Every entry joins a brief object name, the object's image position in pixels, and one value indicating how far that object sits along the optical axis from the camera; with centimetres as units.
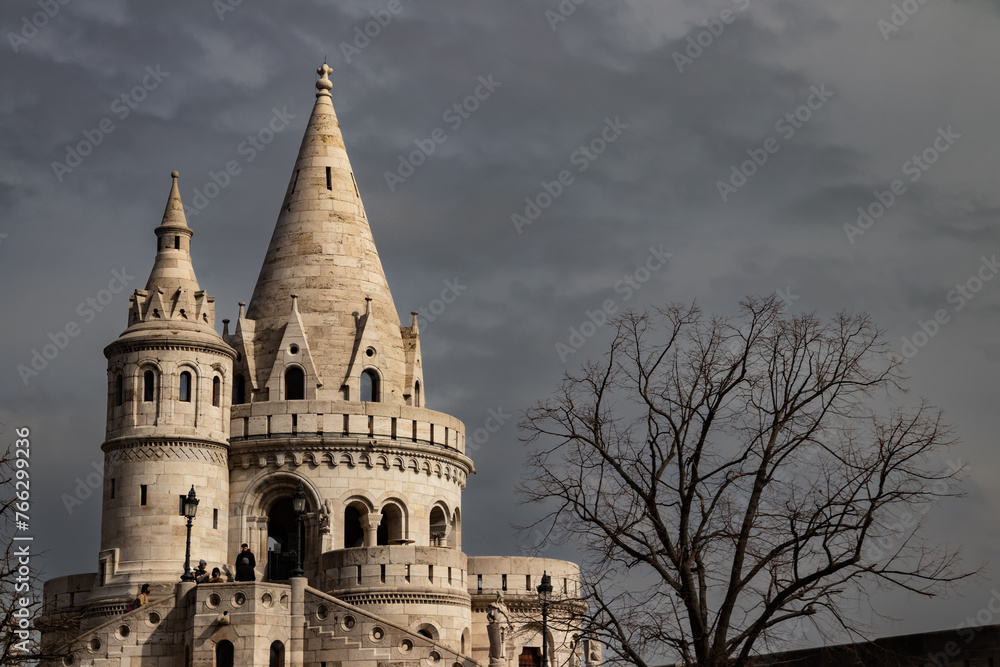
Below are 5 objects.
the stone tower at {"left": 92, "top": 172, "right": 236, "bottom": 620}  3997
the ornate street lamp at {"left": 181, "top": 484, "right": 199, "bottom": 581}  3403
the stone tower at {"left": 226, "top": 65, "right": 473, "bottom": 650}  4081
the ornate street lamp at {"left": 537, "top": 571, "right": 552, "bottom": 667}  3055
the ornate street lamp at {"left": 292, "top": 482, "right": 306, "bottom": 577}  3356
